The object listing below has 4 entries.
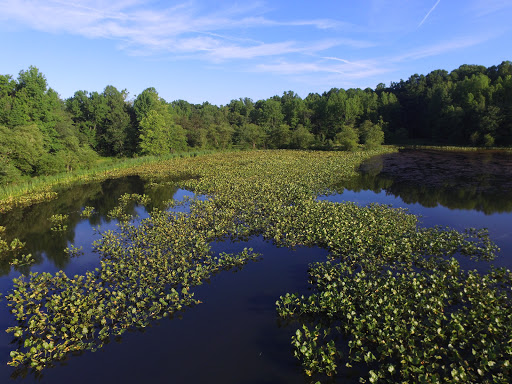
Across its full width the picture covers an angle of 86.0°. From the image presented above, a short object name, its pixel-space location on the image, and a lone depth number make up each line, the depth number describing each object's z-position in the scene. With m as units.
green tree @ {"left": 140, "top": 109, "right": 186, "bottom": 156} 55.69
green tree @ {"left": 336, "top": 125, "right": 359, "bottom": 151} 58.66
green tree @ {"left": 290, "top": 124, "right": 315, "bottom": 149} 68.31
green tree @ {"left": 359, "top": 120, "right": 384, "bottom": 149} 61.78
